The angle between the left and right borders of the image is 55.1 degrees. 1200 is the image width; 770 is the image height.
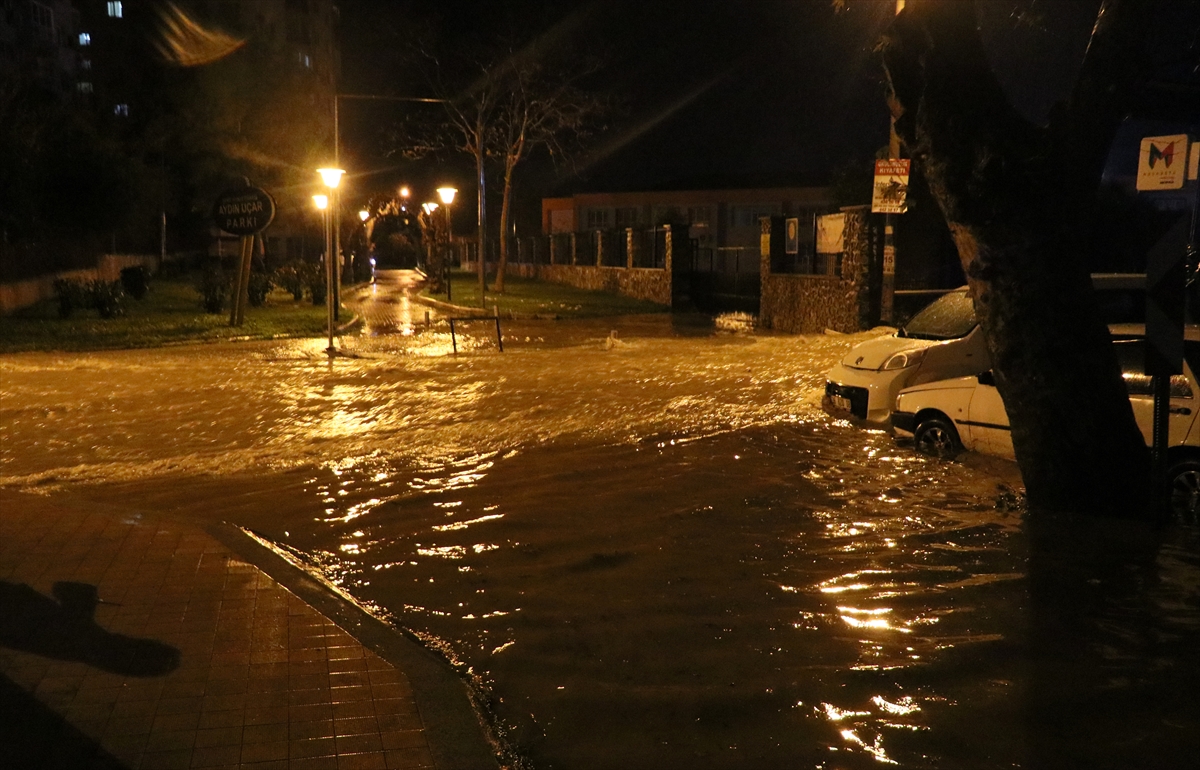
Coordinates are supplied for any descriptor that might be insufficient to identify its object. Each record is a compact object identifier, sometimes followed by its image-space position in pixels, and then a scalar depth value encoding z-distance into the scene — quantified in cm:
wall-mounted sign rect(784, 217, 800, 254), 2450
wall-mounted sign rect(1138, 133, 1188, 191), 1071
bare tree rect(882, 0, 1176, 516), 767
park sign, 2411
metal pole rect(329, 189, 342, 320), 2182
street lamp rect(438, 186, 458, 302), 3681
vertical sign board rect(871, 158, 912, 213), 1476
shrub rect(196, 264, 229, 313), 2831
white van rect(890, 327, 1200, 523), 808
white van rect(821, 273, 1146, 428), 1142
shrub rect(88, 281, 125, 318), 2569
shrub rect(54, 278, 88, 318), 2547
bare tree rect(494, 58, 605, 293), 4197
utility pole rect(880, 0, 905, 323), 1595
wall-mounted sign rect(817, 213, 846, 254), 2102
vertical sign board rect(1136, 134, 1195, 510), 709
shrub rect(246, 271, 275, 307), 3176
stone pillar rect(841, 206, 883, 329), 1984
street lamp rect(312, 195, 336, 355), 2004
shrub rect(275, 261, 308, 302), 3522
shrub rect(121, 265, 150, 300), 3078
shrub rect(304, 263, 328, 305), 3369
